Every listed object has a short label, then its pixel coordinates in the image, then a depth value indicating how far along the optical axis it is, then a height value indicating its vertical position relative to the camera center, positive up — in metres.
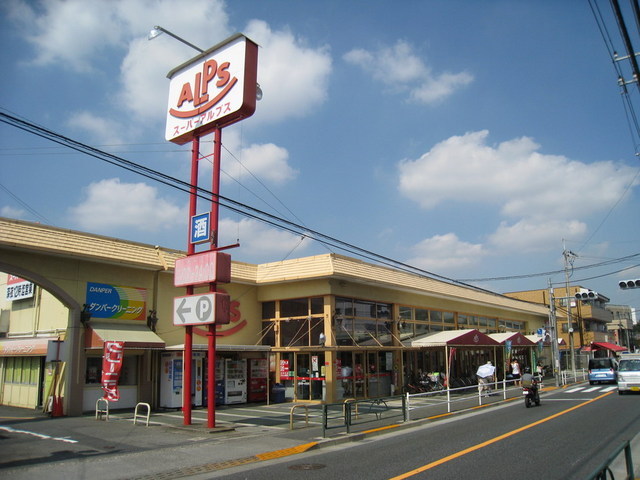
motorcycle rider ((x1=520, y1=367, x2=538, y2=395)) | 19.97 -1.40
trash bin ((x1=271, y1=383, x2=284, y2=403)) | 23.81 -2.10
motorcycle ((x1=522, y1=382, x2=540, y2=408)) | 19.94 -1.81
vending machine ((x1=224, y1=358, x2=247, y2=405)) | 22.87 -1.46
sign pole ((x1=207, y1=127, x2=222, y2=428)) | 15.18 +1.99
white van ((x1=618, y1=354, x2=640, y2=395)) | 24.00 -1.46
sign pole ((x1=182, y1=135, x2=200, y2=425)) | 15.67 +0.70
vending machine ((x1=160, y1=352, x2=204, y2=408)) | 20.94 -1.30
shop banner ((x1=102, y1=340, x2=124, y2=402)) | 17.19 -0.64
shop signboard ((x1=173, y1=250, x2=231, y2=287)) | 15.66 +2.47
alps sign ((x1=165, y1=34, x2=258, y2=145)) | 16.27 +8.51
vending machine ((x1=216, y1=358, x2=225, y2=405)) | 22.53 -1.57
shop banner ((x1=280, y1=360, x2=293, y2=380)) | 24.91 -1.05
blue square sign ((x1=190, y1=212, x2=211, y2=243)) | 15.80 +3.73
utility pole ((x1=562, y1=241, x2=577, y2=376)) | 41.23 +5.59
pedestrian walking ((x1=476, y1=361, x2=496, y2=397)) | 23.73 -1.19
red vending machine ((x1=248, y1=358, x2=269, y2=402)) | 24.02 -1.45
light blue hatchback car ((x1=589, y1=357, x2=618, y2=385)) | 32.38 -1.58
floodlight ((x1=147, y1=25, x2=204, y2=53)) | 14.20 +8.84
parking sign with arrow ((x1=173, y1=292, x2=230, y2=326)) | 15.48 +1.21
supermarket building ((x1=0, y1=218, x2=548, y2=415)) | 19.09 +0.96
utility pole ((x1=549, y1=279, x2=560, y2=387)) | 31.84 +0.47
